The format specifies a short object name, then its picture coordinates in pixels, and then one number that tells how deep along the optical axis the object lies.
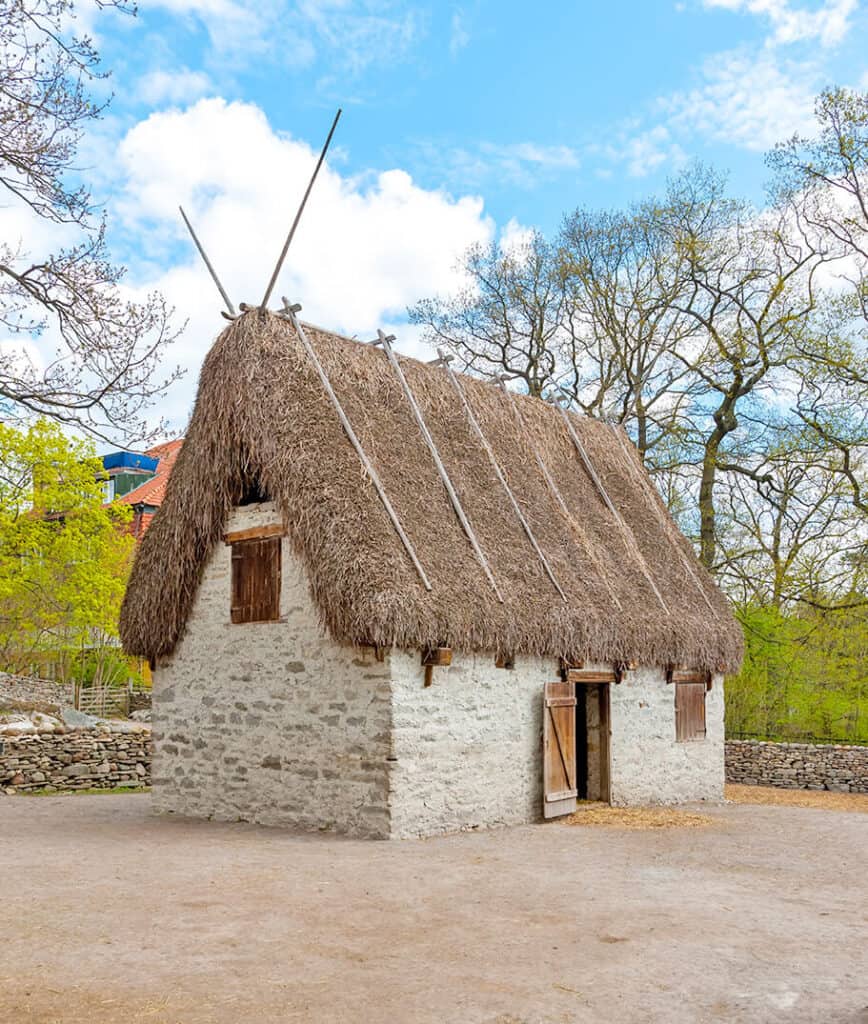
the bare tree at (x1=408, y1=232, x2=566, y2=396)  24.12
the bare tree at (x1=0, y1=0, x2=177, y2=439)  7.62
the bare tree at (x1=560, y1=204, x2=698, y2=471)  23.03
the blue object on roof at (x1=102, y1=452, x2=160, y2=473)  36.00
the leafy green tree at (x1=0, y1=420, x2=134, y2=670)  22.67
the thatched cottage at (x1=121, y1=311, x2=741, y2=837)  10.75
